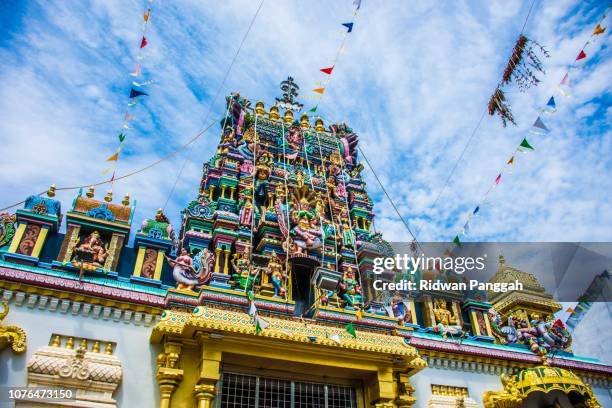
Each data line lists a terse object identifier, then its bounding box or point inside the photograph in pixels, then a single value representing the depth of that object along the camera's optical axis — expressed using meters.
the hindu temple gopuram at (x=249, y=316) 11.29
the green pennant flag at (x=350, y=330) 12.28
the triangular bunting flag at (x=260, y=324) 11.48
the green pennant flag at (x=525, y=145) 14.16
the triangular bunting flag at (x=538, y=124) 13.75
